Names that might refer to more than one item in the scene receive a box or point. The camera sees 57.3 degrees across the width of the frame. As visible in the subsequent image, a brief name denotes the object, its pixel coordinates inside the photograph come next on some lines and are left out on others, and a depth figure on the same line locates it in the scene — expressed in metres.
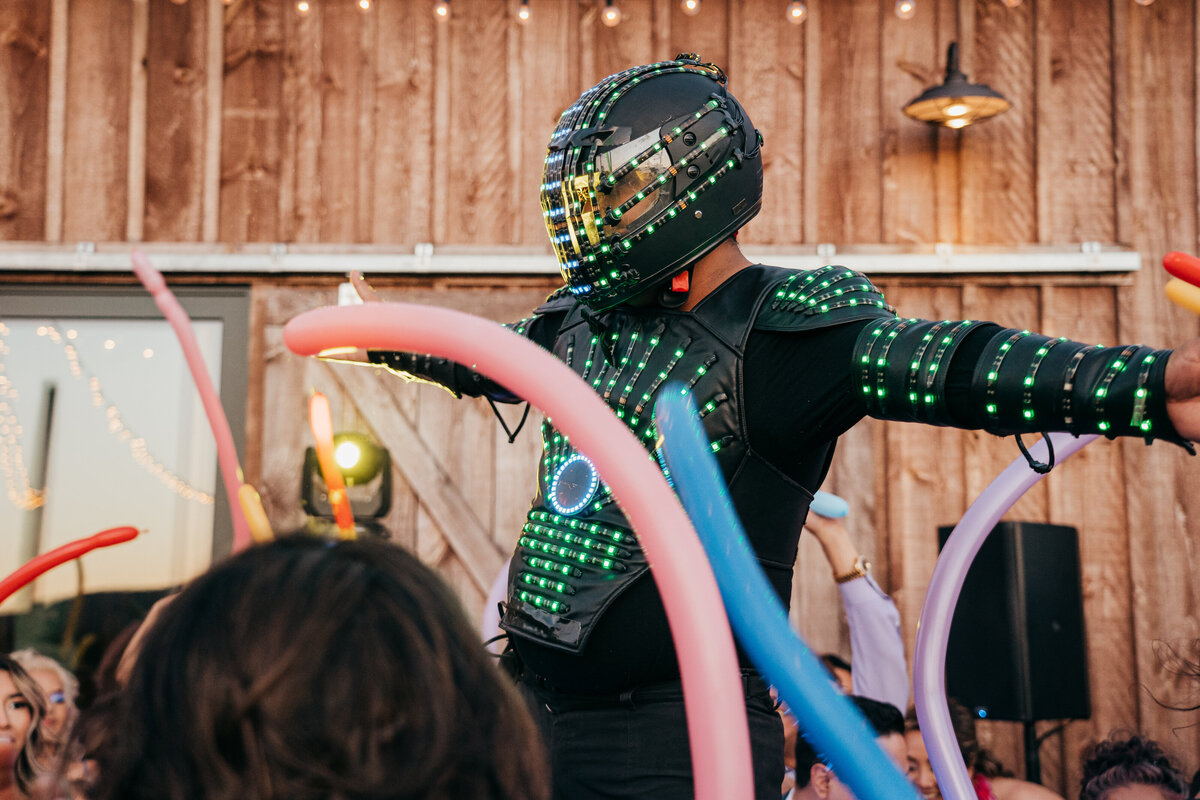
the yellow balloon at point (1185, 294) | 1.44
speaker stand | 3.98
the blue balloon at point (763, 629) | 1.25
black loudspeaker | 3.94
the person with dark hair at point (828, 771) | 3.28
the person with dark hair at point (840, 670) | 4.16
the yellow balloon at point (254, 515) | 2.31
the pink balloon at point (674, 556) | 1.14
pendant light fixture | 4.58
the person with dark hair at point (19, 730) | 3.26
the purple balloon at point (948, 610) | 2.04
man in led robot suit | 1.48
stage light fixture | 4.57
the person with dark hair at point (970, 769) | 3.55
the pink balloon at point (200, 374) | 2.31
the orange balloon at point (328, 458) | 2.62
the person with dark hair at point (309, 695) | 0.77
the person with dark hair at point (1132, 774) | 3.41
